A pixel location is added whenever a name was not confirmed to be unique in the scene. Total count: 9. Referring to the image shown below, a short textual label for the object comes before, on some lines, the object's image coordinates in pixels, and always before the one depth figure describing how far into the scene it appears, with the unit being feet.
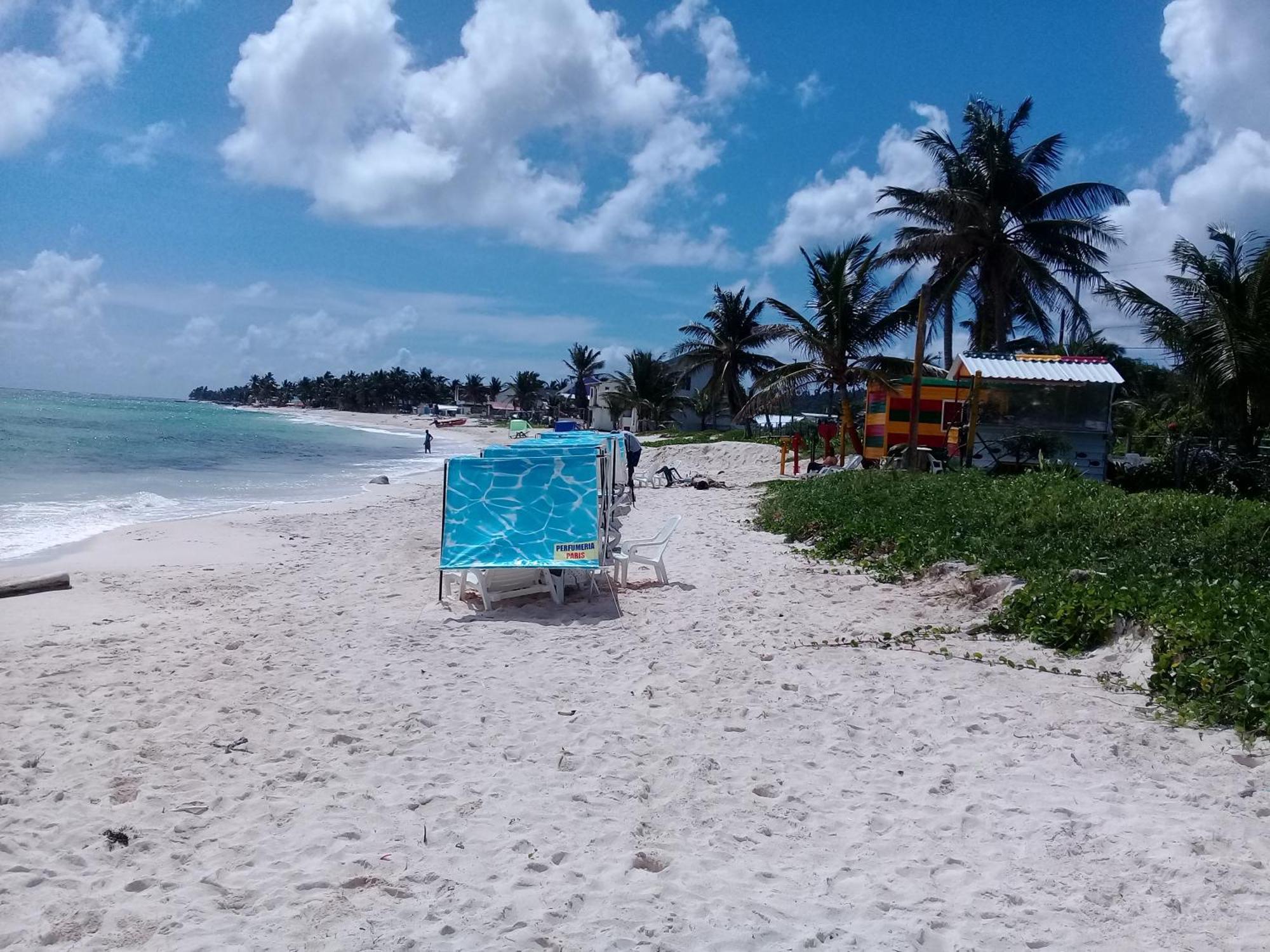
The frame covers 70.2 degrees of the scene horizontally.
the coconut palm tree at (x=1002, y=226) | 73.10
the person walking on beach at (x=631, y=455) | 53.01
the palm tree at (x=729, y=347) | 116.26
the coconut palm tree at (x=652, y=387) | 146.72
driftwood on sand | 26.48
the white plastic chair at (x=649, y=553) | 26.43
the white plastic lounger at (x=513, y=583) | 24.06
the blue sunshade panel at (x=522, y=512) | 24.09
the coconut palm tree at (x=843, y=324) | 65.92
